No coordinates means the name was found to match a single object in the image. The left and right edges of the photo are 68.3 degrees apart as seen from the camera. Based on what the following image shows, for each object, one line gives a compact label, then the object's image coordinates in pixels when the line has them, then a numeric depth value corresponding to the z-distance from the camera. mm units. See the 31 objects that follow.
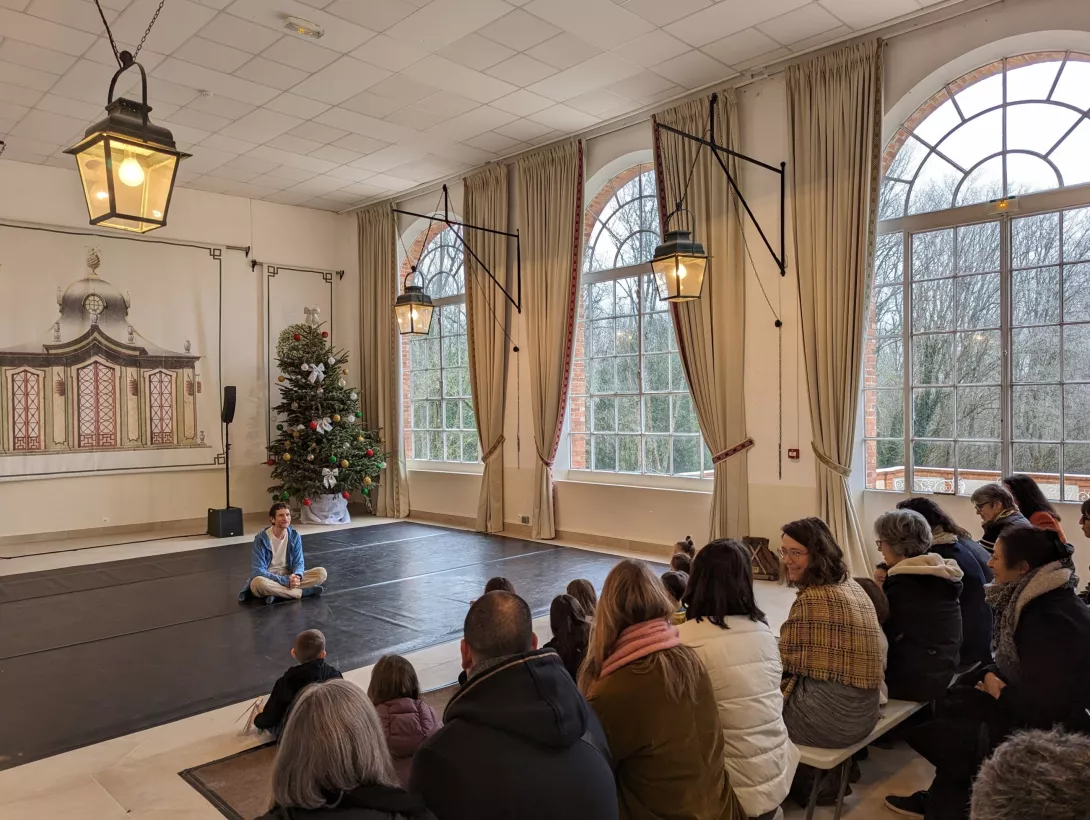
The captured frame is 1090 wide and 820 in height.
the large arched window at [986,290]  5430
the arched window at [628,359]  7840
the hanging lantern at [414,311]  8070
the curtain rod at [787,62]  5598
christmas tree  9898
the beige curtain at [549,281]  8305
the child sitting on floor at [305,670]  3270
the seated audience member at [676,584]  3547
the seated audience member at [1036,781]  927
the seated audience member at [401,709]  2664
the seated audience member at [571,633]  3025
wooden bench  2580
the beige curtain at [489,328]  9127
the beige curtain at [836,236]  6070
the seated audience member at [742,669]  2229
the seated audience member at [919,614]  2936
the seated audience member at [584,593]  3287
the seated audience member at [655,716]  1914
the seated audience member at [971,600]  3256
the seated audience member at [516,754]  1572
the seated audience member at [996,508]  3748
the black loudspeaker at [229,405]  9750
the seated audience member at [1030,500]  3922
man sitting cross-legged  6043
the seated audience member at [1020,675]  2447
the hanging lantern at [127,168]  3416
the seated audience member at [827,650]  2629
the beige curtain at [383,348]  10672
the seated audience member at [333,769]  1466
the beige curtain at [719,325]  6891
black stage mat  4070
